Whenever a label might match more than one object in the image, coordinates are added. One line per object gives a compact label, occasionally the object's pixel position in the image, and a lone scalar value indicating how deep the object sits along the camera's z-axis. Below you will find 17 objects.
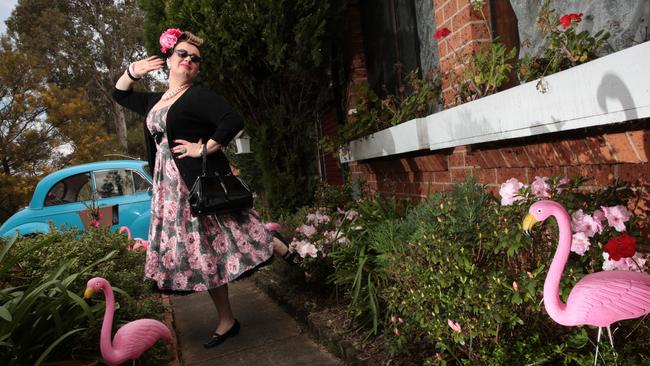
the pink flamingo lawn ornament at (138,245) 5.32
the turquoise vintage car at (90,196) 7.71
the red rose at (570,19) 2.12
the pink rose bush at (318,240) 3.38
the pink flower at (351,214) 3.52
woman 3.08
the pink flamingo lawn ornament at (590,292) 1.49
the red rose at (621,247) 1.58
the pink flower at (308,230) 3.56
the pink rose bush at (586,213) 1.80
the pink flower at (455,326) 1.85
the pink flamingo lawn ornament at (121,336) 2.21
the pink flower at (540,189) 1.98
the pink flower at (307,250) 3.37
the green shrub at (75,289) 2.32
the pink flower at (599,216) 1.85
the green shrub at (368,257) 2.64
